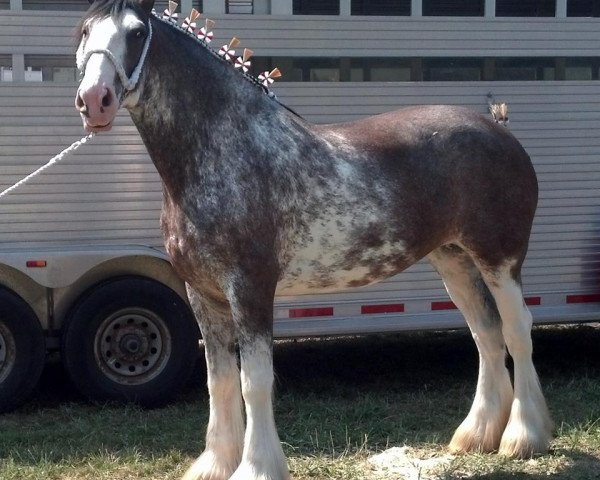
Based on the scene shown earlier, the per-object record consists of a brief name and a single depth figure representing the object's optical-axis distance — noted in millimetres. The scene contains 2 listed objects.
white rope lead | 5043
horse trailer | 6086
